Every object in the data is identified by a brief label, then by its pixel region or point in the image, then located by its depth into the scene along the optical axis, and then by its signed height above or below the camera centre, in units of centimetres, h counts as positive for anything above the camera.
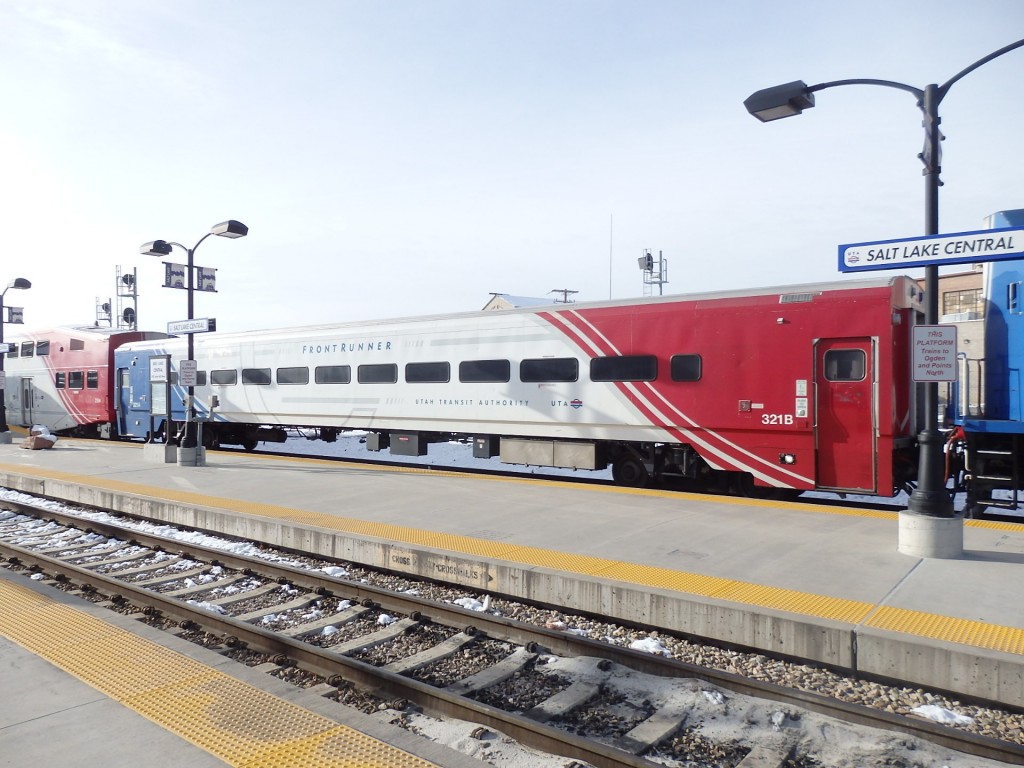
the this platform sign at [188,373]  1591 +31
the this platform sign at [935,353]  679 +25
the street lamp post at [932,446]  707 -64
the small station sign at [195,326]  1542 +130
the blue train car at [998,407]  974 -37
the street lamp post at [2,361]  2350 +94
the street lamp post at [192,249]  1516 +308
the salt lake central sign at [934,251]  658 +122
